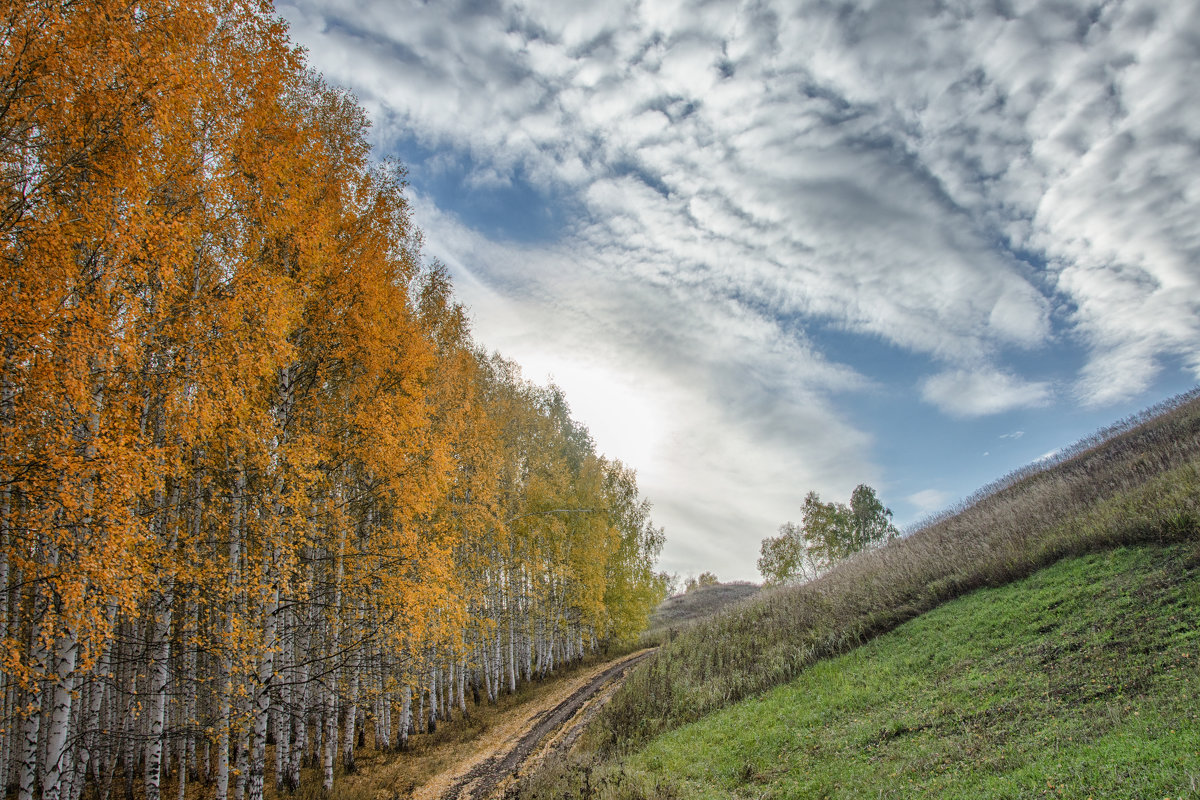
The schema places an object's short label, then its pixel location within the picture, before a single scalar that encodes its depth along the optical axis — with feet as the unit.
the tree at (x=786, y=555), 160.66
